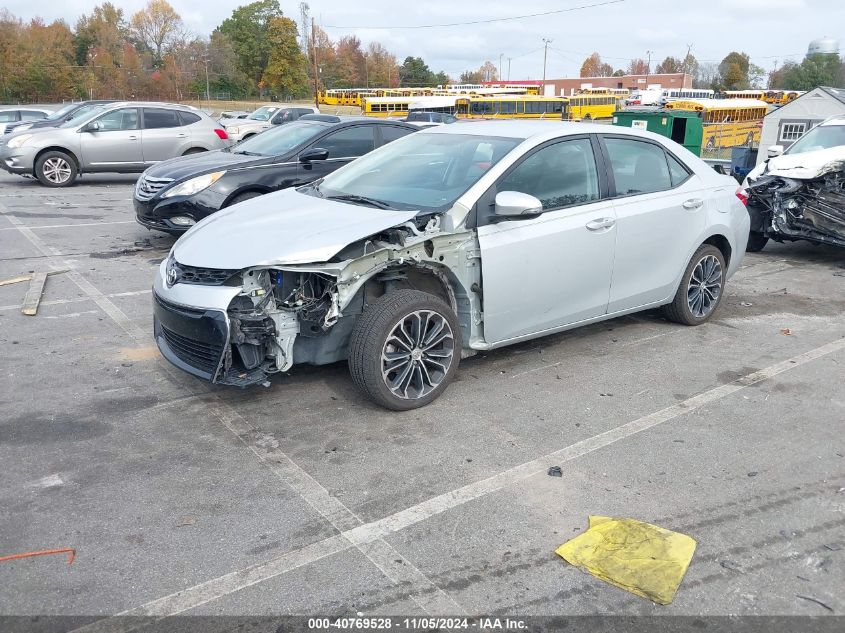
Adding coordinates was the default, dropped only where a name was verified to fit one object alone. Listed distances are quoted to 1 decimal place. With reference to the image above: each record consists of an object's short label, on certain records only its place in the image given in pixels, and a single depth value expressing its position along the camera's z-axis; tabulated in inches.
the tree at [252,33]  3535.9
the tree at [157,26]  3467.0
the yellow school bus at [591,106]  1920.0
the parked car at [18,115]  852.6
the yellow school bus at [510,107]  1720.0
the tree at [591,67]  6200.8
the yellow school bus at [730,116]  1402.6
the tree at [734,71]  3988.7
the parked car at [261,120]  993.5
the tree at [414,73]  4520.2
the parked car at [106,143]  576.1
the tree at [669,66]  5489.2
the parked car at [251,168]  336.2
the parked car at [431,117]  981.7
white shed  1000.2
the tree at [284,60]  3329.2
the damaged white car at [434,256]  167.0
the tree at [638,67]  5900.6
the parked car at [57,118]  769.1
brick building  4426.7
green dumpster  842.2
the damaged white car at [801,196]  342.6
